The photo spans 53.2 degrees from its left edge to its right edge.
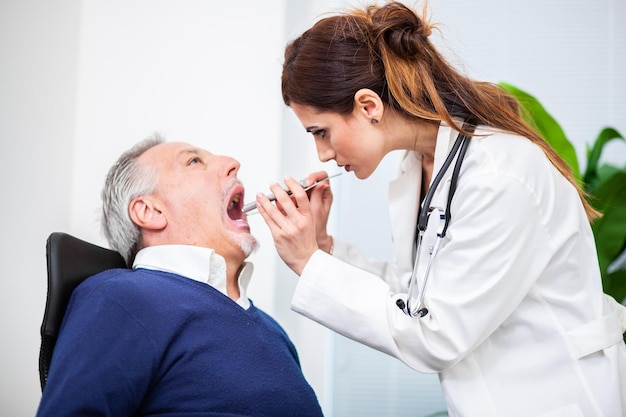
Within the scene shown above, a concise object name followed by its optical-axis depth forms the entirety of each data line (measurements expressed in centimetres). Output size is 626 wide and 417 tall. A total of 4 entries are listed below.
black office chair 131
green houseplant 192
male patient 117
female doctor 118
